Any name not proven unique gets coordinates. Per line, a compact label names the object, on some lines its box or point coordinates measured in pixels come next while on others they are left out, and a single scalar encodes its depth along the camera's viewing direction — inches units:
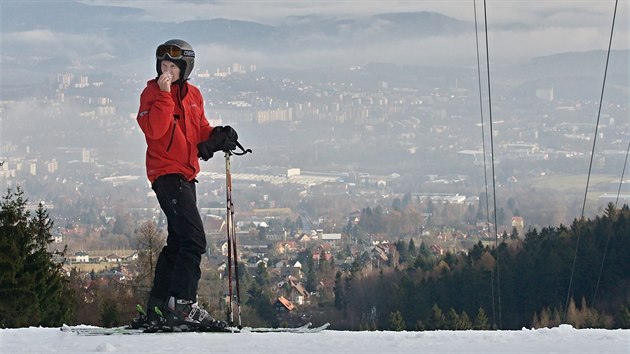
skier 275.4
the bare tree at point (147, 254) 997.8
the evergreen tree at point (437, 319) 1816.2
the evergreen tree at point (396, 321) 1808.2
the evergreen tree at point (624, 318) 1727.4
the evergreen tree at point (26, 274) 821.9
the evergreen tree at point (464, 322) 1762.8
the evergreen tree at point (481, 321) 1795.3
